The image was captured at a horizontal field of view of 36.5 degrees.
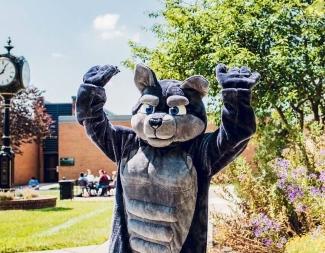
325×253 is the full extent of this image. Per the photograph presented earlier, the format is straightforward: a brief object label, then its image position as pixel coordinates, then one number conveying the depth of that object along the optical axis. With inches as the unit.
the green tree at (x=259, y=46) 369.7
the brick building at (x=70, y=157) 1363.4
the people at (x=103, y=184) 786.2
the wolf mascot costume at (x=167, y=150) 114.5
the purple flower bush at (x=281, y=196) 248.5
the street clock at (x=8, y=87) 551.5
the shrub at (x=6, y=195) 515.2
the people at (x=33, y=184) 1000.6
